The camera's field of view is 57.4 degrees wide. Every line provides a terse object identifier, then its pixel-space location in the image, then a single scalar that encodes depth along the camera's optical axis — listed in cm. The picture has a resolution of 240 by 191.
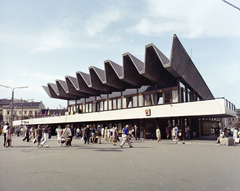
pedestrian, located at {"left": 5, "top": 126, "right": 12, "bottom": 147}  1681
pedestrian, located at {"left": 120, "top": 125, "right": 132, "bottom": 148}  1678
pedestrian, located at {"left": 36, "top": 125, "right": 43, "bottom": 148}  1717
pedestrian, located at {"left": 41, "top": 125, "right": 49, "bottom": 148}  1722
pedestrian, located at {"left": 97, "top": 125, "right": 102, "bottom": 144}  2195
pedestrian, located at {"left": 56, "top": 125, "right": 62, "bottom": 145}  1976
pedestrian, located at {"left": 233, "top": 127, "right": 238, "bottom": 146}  1870
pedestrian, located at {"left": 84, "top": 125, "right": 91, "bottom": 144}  2144
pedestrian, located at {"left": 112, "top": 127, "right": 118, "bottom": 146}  2015
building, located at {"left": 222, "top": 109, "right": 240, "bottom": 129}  10854
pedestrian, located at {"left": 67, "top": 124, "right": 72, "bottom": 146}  1842
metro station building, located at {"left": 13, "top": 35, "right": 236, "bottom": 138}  2542
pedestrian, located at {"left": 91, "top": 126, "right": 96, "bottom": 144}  2217
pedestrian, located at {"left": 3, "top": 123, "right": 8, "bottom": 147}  1675
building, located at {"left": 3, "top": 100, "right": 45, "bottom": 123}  10110
